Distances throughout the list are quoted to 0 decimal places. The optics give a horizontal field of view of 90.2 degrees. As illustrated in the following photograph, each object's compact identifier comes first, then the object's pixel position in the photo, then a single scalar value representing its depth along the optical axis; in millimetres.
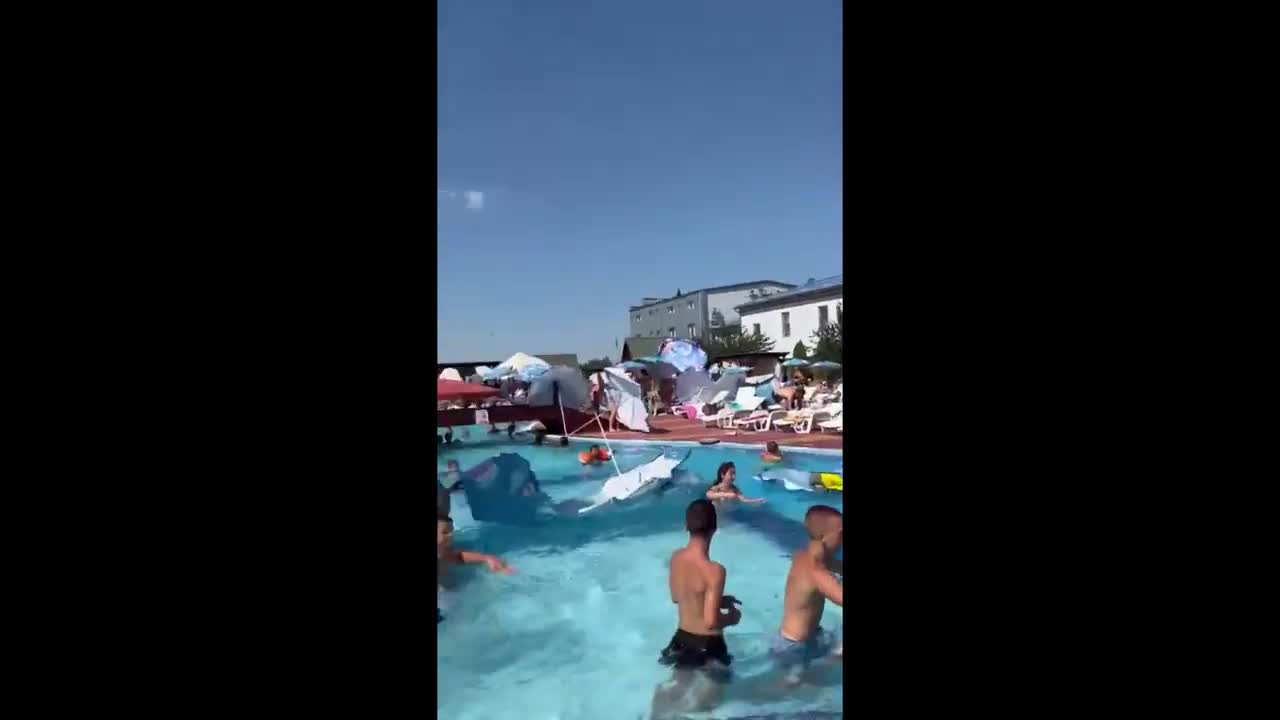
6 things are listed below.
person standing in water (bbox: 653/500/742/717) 2844
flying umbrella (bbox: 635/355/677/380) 12703
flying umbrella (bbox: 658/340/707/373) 13000
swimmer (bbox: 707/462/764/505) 6594
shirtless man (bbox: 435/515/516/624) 2971
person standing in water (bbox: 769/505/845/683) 2678
